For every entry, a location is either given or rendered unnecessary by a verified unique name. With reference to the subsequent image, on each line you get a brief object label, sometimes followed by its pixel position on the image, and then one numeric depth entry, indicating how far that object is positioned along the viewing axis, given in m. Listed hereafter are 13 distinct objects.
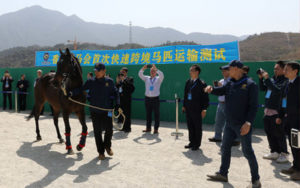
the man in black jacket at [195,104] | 6.31
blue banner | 11.50
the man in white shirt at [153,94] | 8.49
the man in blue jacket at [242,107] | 3.83
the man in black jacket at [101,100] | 5.44
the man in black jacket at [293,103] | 4.40
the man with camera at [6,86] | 15.03
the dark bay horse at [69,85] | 5.82
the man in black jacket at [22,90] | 14.56
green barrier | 9.32
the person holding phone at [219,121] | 6.93
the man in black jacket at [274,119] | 5.41
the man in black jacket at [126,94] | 8.78
